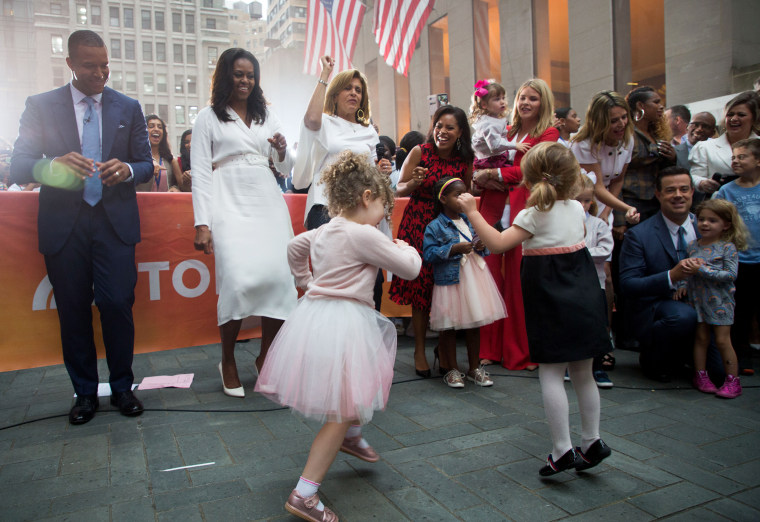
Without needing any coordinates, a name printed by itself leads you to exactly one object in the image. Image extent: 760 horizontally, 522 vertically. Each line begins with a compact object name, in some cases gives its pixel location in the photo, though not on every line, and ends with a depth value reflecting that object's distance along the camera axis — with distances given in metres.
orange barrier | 4.25
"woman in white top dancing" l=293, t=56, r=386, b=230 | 4.21
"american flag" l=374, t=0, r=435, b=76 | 9.96
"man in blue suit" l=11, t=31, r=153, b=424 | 3.55
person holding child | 4.70
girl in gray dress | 4.09
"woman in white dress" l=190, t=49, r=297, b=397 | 3.97
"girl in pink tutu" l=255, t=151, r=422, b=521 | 2.31
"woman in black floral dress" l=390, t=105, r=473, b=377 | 4.53
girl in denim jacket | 4.20
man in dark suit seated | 4.26
